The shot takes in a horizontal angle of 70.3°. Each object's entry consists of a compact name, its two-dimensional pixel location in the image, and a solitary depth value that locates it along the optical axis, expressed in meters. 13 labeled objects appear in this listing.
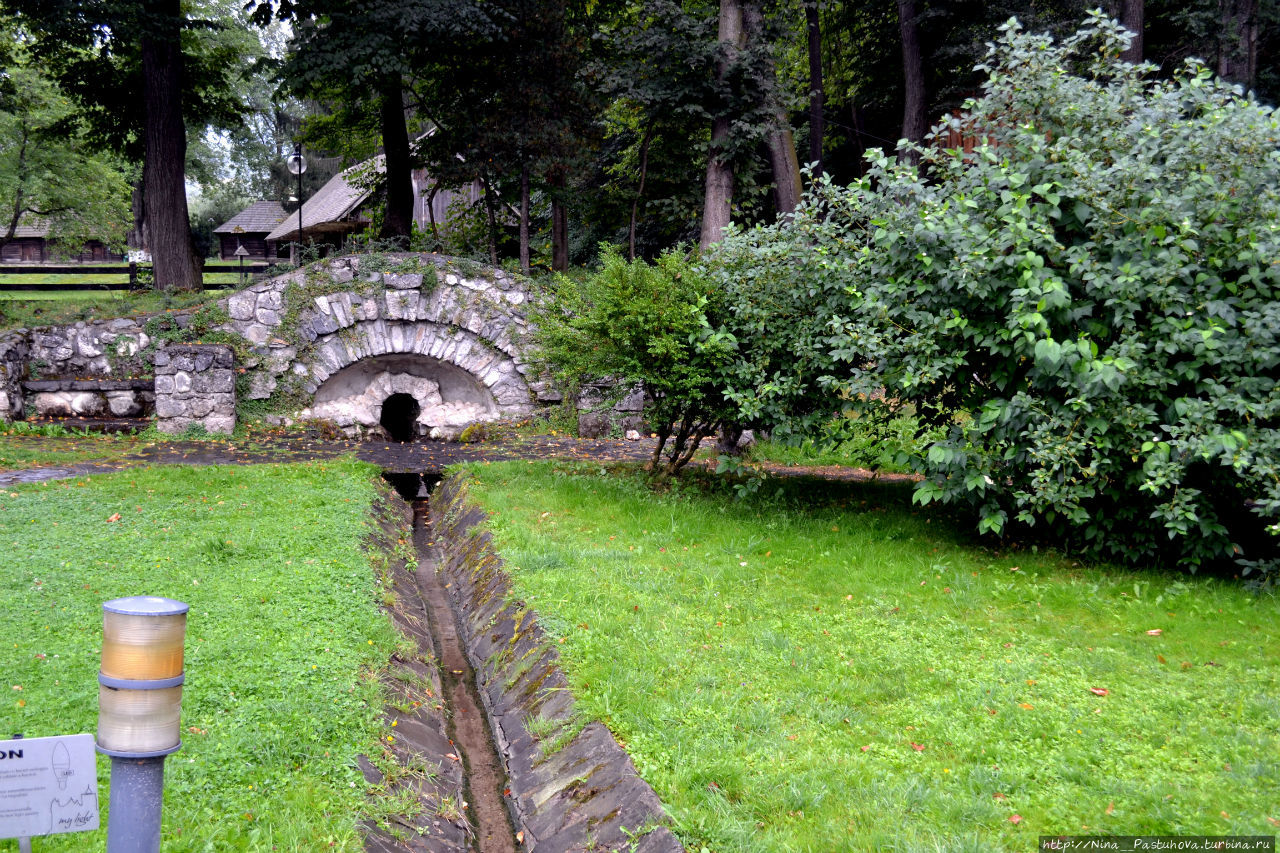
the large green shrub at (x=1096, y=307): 5.79
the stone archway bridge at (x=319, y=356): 13.23
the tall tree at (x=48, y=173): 24.95
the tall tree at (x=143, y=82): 13.92
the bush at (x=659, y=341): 8.12
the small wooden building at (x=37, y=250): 36.91
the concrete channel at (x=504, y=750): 3.91
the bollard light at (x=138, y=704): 2.40
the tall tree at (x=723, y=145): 14.63
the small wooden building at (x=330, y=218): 28.20
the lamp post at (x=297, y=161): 21.61
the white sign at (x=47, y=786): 2.36
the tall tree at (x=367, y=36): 14.56
